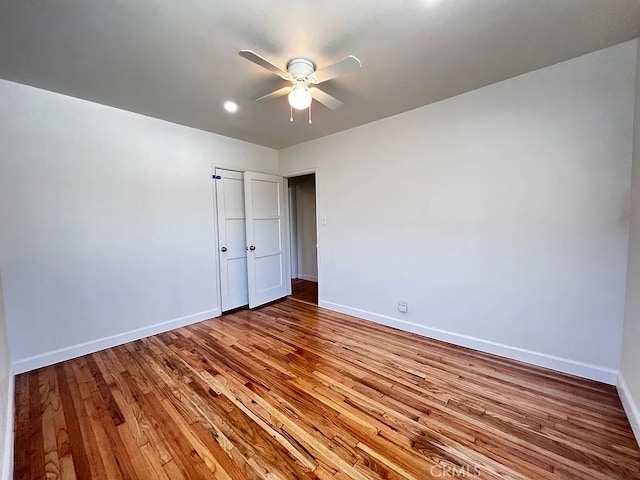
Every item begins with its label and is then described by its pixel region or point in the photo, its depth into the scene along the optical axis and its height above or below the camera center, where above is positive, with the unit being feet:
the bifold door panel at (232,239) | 12.53 -0.73
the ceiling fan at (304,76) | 5.83 +3.58
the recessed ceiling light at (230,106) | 8.96 +4.24
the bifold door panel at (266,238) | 13.19 -0.79
